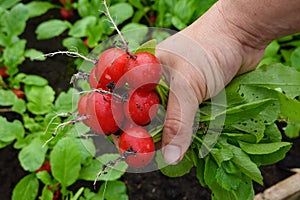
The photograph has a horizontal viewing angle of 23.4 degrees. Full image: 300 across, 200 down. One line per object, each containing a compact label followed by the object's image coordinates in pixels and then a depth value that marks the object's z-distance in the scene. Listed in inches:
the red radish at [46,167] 29.0
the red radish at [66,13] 36.4
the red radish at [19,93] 31.4
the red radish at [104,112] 20.0
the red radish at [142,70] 19.5
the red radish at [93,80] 20.6
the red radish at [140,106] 19.9
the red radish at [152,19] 34.5
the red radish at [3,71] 32.5
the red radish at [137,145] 19.9
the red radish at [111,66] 19.7
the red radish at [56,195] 28.3
